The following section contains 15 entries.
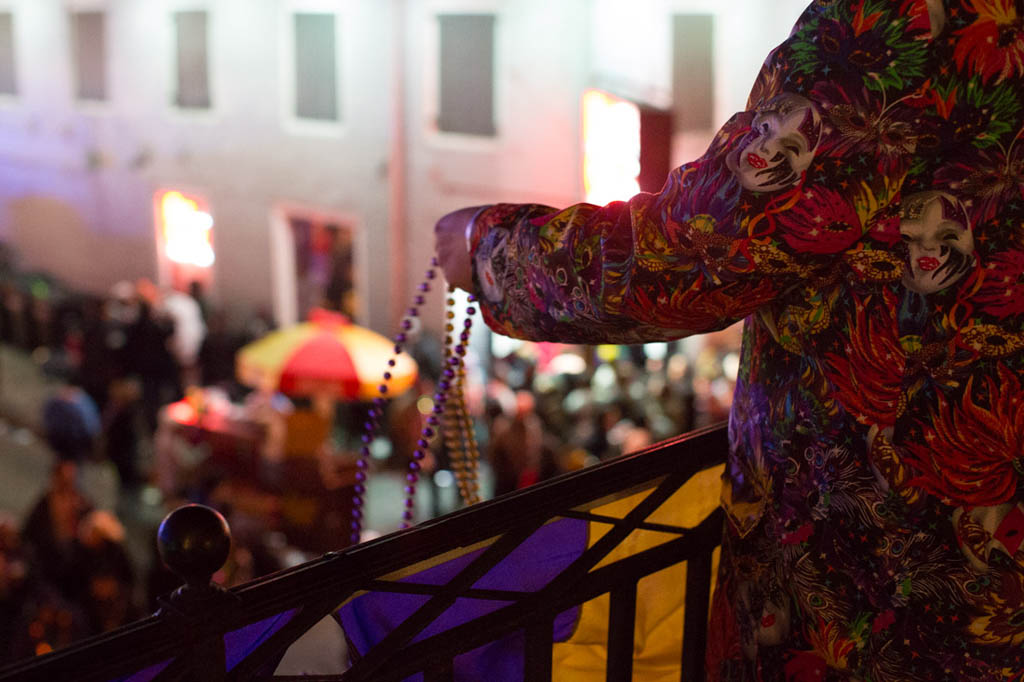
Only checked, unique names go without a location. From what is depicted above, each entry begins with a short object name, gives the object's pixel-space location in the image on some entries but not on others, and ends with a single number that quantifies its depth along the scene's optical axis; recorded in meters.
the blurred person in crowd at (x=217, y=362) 11.82
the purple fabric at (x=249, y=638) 1.31
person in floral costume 1.24
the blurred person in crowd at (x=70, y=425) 8.71
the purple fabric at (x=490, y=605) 1.49
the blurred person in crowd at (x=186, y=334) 11.66
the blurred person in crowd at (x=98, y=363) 10.77
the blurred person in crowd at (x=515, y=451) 7.93
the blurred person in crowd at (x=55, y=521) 6.21
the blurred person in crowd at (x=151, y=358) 10.54
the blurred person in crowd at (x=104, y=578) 5.77
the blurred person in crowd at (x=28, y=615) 5.36
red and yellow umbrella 8.52
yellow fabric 1.70
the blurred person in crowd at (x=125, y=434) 8.87
